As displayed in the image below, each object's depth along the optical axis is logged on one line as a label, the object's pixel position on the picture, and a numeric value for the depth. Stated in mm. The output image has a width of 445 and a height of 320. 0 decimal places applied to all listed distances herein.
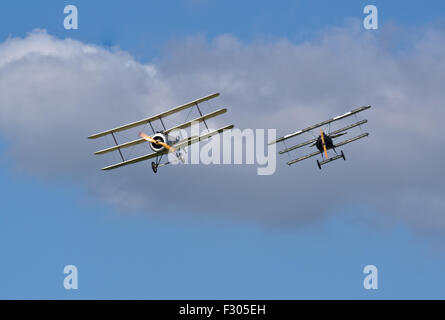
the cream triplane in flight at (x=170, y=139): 89062
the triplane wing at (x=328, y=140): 91294
